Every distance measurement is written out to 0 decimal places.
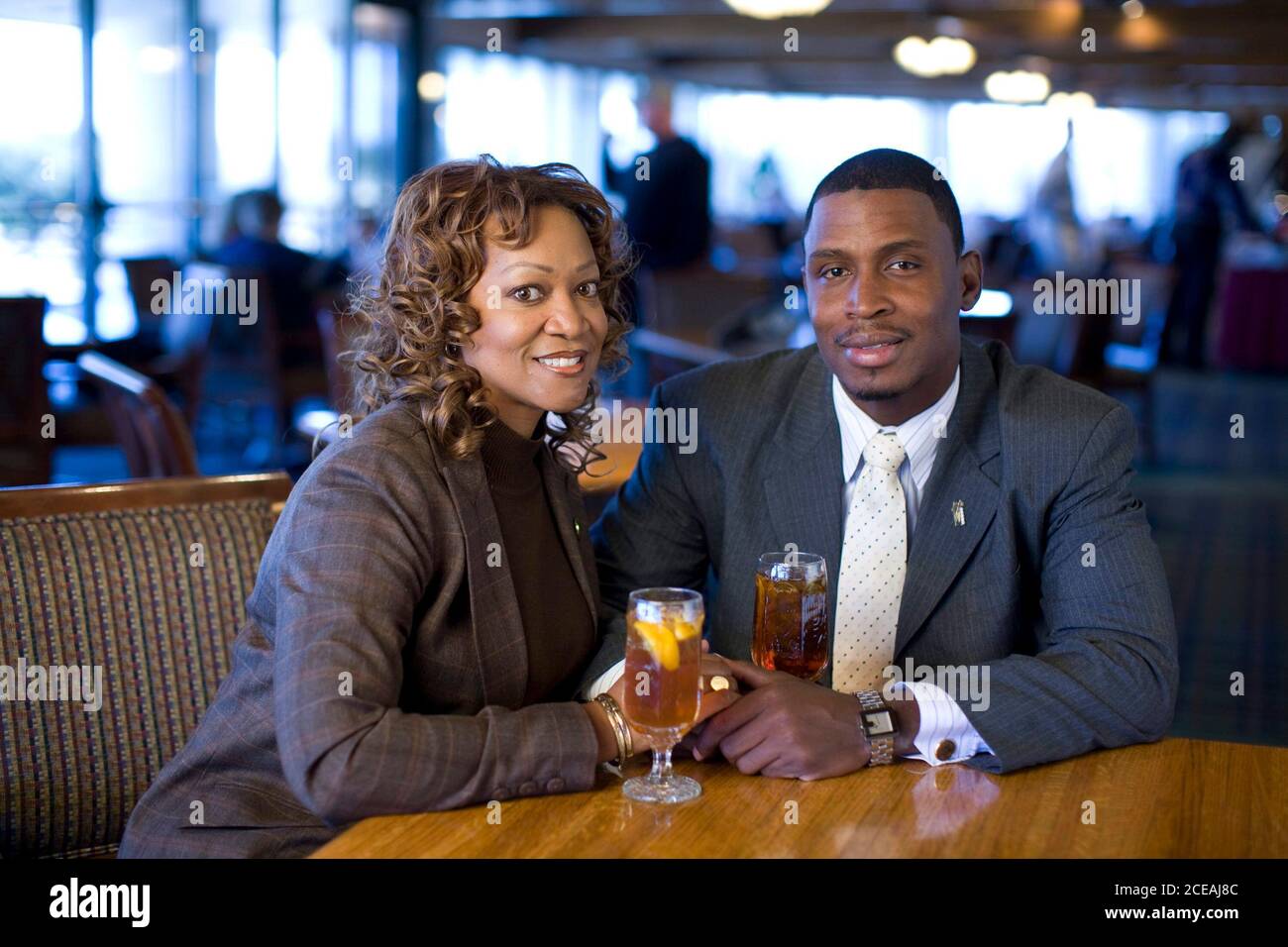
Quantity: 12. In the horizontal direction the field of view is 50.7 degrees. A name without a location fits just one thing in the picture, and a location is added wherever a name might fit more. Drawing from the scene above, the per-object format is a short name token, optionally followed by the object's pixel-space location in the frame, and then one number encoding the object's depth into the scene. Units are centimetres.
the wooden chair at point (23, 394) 420
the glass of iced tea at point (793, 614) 152
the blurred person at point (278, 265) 612
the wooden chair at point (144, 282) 674
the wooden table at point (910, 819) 122
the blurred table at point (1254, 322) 1062
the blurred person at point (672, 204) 631
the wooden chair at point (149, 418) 235
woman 129
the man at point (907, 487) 170
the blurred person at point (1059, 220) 1061
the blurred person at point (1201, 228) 1035
